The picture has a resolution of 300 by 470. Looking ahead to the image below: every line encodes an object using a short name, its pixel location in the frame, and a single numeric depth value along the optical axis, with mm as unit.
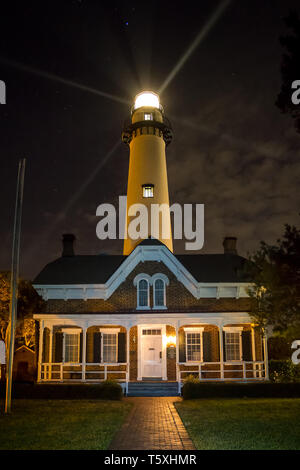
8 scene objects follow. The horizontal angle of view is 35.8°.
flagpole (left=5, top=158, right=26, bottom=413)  14210
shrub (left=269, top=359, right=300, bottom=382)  20906
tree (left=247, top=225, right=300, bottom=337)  12062
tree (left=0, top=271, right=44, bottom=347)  33875
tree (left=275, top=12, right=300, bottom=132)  12164
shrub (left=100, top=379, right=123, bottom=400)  18172
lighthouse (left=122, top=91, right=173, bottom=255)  29688
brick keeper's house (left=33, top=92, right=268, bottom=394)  22078
